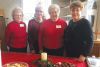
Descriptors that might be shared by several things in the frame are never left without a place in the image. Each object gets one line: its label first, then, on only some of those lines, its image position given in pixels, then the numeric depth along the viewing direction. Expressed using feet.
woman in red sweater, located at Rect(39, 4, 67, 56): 3.51
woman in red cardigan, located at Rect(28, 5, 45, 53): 3.92
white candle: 2.44
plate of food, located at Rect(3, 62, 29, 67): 2.48
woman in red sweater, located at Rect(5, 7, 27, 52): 3.86
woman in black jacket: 3.07
